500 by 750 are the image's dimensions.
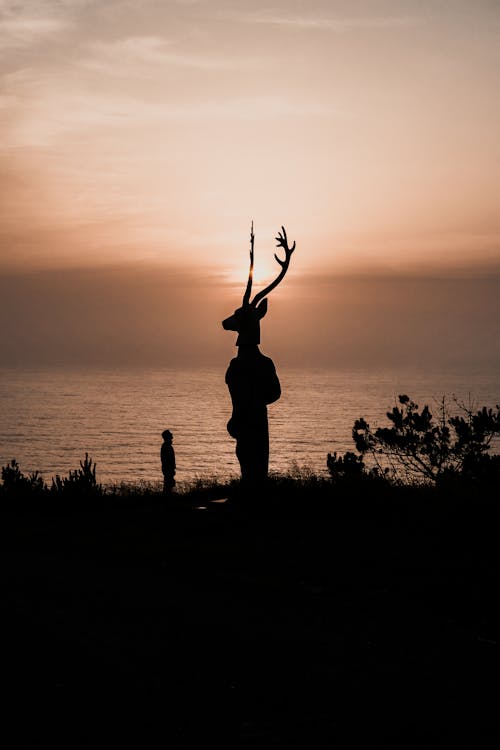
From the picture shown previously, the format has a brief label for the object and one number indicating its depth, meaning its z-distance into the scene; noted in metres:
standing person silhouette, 21.89
